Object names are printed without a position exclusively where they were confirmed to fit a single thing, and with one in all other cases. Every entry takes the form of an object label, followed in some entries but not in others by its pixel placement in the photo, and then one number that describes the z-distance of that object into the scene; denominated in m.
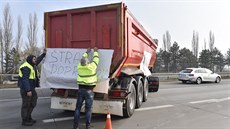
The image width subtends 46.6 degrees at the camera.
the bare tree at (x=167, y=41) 62.81
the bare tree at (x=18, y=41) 32.57
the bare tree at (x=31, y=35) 41.20
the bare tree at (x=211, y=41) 65.12
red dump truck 7.01
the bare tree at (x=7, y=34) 38.00
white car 23.50
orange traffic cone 5.79
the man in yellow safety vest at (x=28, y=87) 6.64
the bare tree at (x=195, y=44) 62.96
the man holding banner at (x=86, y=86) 6.20
